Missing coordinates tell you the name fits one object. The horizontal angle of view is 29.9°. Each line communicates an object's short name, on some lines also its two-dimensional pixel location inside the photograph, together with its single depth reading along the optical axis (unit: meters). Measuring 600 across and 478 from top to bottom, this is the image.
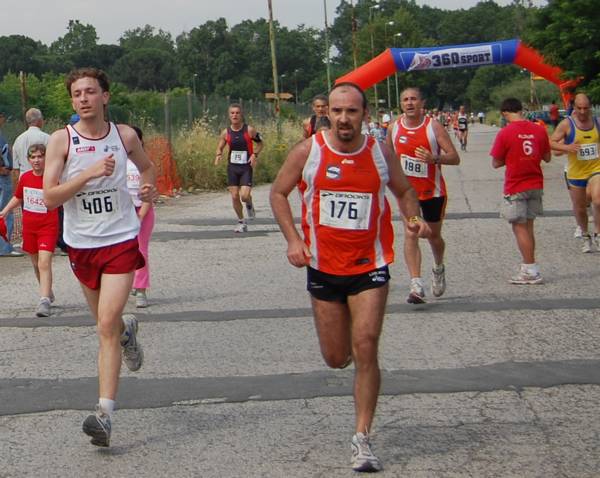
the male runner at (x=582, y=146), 12.66
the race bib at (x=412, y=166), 10.02
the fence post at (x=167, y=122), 27.01
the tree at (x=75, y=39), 166.75
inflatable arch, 32.53
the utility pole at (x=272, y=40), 38.08
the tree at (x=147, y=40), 177.75
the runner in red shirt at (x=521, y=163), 11.24
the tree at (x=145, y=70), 140.25
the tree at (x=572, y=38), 23.38
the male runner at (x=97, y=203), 5.94
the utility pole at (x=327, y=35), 54.62
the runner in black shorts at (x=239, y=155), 17.14
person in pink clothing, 10.30
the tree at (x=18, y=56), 124.50
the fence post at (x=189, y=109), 30.59
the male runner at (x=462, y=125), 46.19
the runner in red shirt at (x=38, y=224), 10.27
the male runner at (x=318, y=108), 13.74
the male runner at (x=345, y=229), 5.40
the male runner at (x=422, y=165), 9.88
